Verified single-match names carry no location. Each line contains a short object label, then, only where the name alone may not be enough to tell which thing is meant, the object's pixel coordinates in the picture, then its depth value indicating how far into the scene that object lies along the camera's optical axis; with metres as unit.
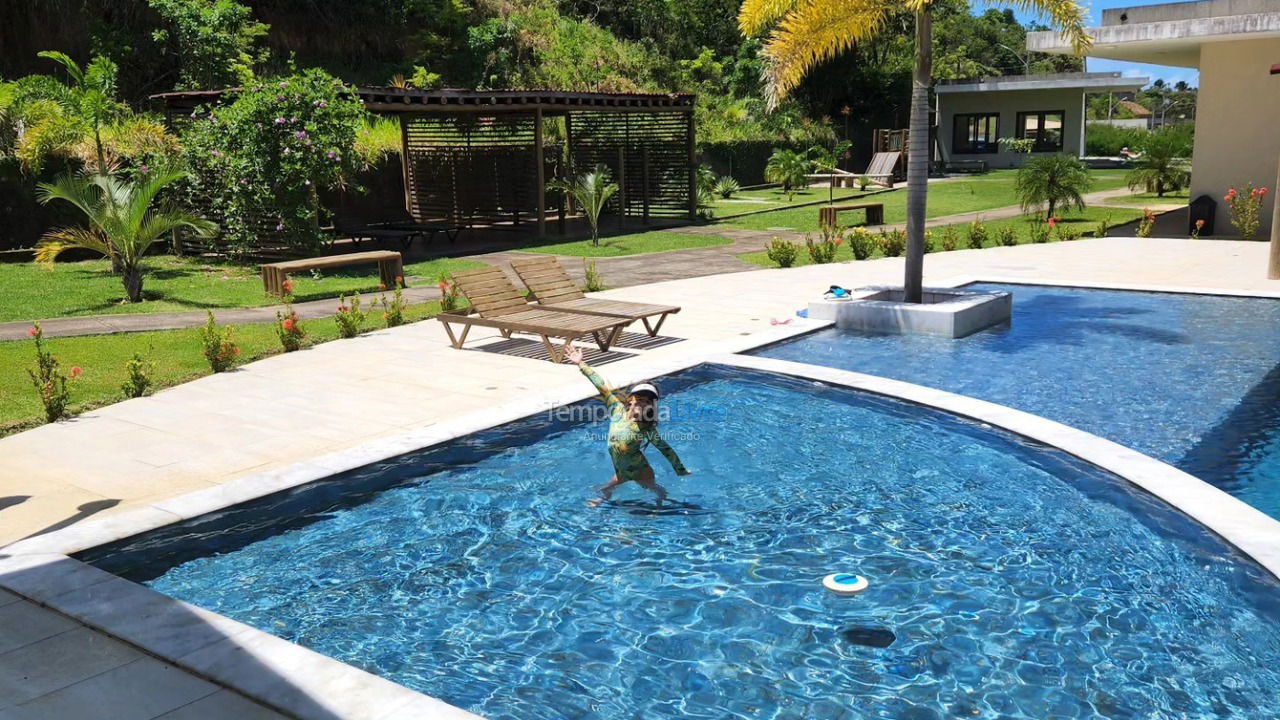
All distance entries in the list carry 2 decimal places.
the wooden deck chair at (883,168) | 37.81
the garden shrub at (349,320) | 11.51
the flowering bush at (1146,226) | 20.58
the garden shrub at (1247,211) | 19.62
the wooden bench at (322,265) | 14.72
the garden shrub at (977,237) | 19.41
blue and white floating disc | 5.39
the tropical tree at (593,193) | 21.23
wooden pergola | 23.00
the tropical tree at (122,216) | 13.33
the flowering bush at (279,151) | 17.41
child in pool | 6.31
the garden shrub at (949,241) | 19.11
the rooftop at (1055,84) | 43.59
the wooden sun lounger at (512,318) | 10.06
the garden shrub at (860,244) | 17.94
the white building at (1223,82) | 19.89
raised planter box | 11.55
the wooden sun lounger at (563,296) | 10.93
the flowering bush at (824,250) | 17.70
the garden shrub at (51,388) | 8.09
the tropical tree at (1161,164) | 30.89
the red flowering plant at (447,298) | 11.93
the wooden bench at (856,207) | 22.41
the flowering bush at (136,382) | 8.88
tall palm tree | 12.04
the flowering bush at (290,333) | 10.79
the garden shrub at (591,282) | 14.33
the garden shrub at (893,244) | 18.27
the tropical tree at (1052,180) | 23.55
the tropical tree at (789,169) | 34.53
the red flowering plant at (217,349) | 9.80
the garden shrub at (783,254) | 17.31
